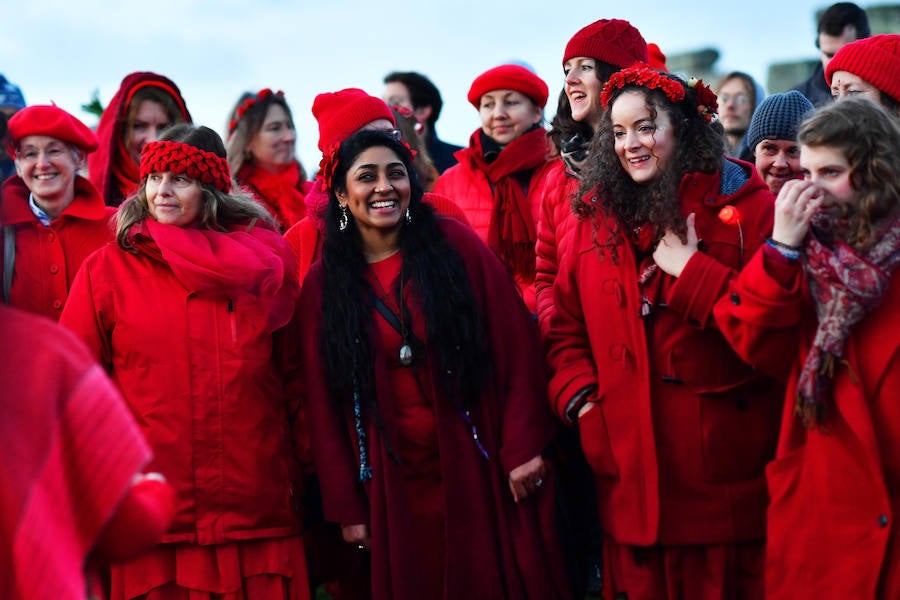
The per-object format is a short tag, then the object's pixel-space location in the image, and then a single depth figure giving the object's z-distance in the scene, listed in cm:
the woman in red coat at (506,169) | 665
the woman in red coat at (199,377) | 523
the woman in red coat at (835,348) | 418
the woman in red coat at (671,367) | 486
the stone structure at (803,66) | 1267
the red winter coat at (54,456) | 288
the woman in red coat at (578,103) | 579
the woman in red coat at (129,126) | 704
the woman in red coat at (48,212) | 604
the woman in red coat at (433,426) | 531
